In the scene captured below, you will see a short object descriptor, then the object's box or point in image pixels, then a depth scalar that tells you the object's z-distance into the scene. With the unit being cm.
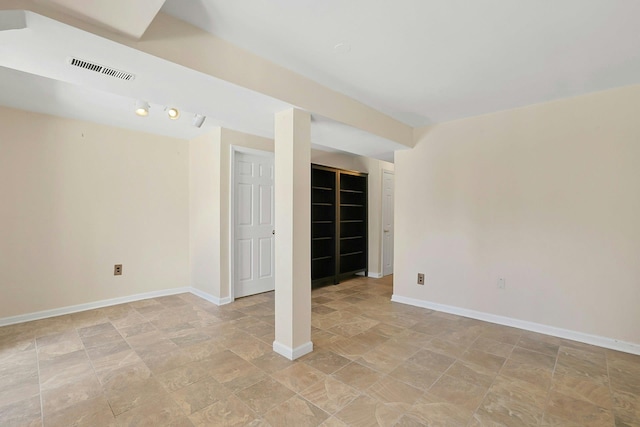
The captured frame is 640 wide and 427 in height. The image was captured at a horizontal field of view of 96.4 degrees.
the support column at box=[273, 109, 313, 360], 237
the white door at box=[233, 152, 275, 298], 399
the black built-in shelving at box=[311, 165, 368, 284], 490
